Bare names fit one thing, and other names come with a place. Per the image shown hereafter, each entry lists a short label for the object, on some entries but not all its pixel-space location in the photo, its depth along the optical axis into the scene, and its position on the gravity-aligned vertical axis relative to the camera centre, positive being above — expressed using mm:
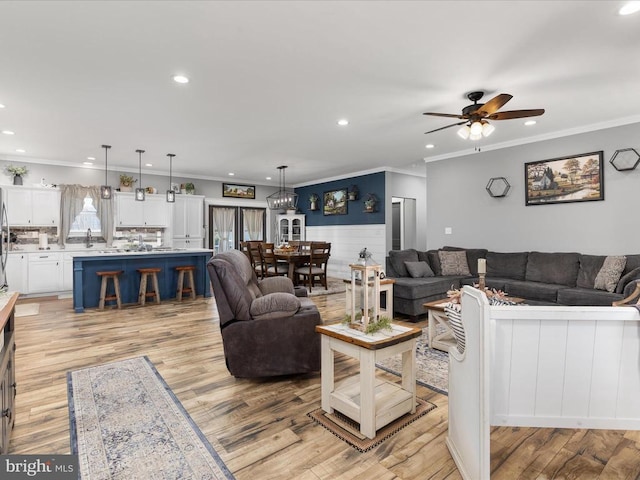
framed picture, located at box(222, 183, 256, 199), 9148 +1243
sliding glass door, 9062 +279
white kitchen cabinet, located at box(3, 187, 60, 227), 6250 +560
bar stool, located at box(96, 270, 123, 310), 5328 -795
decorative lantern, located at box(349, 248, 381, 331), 2211 -352
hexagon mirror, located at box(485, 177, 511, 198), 5652 +822
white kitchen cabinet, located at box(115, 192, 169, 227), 7254 +546
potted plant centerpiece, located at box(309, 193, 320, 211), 9469 +966
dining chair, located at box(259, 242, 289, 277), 7203 -585
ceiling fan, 3201 +1190
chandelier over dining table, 7920 +856
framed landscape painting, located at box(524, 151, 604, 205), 4699 +826
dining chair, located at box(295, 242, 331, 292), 7051 -580
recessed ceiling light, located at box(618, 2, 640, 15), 2160 +1464
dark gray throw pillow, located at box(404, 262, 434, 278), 5328 -530
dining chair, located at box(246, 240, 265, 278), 7488 -377
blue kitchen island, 5254 -580
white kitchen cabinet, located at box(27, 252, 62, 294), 6340 -689
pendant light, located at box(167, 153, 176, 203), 6789 +795
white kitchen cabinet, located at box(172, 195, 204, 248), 8031 +351
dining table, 7023 -460
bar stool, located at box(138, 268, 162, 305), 5652 -814
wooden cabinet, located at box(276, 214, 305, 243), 10039 +233
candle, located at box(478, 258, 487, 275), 3261 -295
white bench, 1520 -614
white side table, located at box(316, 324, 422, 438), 2031 -947
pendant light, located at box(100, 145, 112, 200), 5703 +751
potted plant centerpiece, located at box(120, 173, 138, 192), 7289 +1132
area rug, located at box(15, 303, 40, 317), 5069 -1150
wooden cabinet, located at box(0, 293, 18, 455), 1615 -726
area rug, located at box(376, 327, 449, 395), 2822 -1202
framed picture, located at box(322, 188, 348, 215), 8683 +886
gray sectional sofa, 4062 -598
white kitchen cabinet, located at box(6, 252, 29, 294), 6117 -632
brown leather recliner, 2756 -767
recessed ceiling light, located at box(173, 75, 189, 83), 3159 +1475
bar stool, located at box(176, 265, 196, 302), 6047 -846
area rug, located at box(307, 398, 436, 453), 2000 -1202
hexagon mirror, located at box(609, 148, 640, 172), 4348 +989
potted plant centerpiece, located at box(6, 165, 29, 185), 6344 +1198
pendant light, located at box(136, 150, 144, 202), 6206 +825
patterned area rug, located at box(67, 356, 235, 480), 1774 -1204
